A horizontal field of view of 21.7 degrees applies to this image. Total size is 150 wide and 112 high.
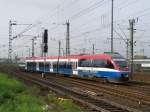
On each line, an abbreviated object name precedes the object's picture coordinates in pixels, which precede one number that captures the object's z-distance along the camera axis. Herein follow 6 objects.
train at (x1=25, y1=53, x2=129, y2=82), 34.88
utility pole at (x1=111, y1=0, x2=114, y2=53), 45.16
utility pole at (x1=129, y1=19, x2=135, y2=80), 42.97
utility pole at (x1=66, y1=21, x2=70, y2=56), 58.62
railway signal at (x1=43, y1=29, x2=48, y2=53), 42.46
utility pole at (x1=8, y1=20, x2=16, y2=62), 62.81
